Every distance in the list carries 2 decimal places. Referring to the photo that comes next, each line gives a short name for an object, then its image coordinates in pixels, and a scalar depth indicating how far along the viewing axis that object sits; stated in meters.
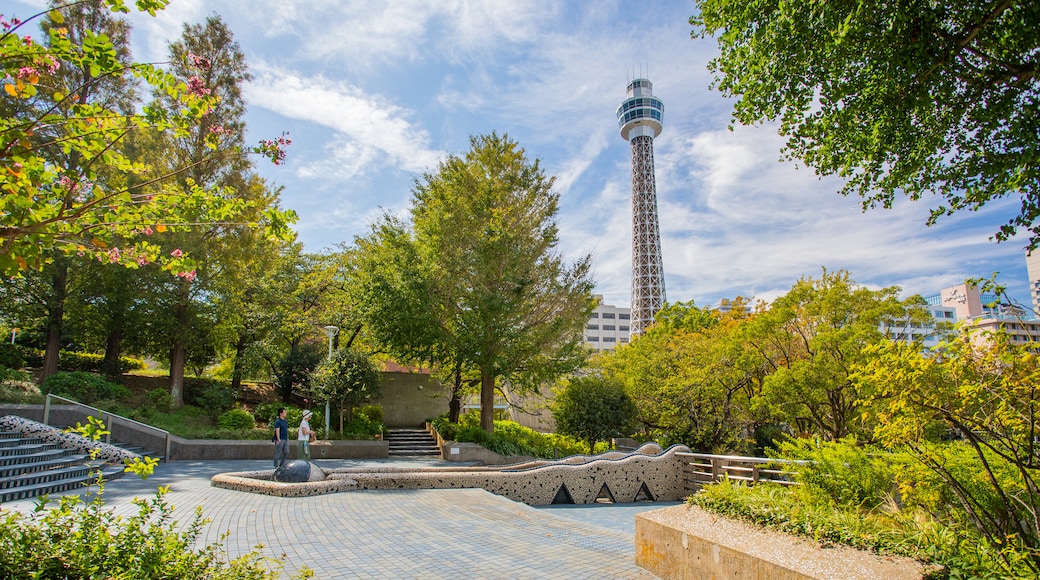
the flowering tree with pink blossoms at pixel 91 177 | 3.58
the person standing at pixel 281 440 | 12.26
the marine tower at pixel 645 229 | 90.06
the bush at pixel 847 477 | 5.98
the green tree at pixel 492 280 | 19.02
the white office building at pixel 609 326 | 121.19
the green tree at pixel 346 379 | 18.67
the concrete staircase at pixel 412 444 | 20.66
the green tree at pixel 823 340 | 16.75
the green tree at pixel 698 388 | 20.02
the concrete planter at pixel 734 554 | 4.43
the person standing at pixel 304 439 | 12.95
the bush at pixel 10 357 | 20.11
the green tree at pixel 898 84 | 6.33
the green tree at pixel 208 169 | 20.62
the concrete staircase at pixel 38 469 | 9.68
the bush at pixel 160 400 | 20.09
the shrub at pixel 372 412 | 22.88
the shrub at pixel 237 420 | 19.31
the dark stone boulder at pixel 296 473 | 11.02
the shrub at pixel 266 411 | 21.34
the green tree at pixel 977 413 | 4.37
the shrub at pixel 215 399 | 21.06
